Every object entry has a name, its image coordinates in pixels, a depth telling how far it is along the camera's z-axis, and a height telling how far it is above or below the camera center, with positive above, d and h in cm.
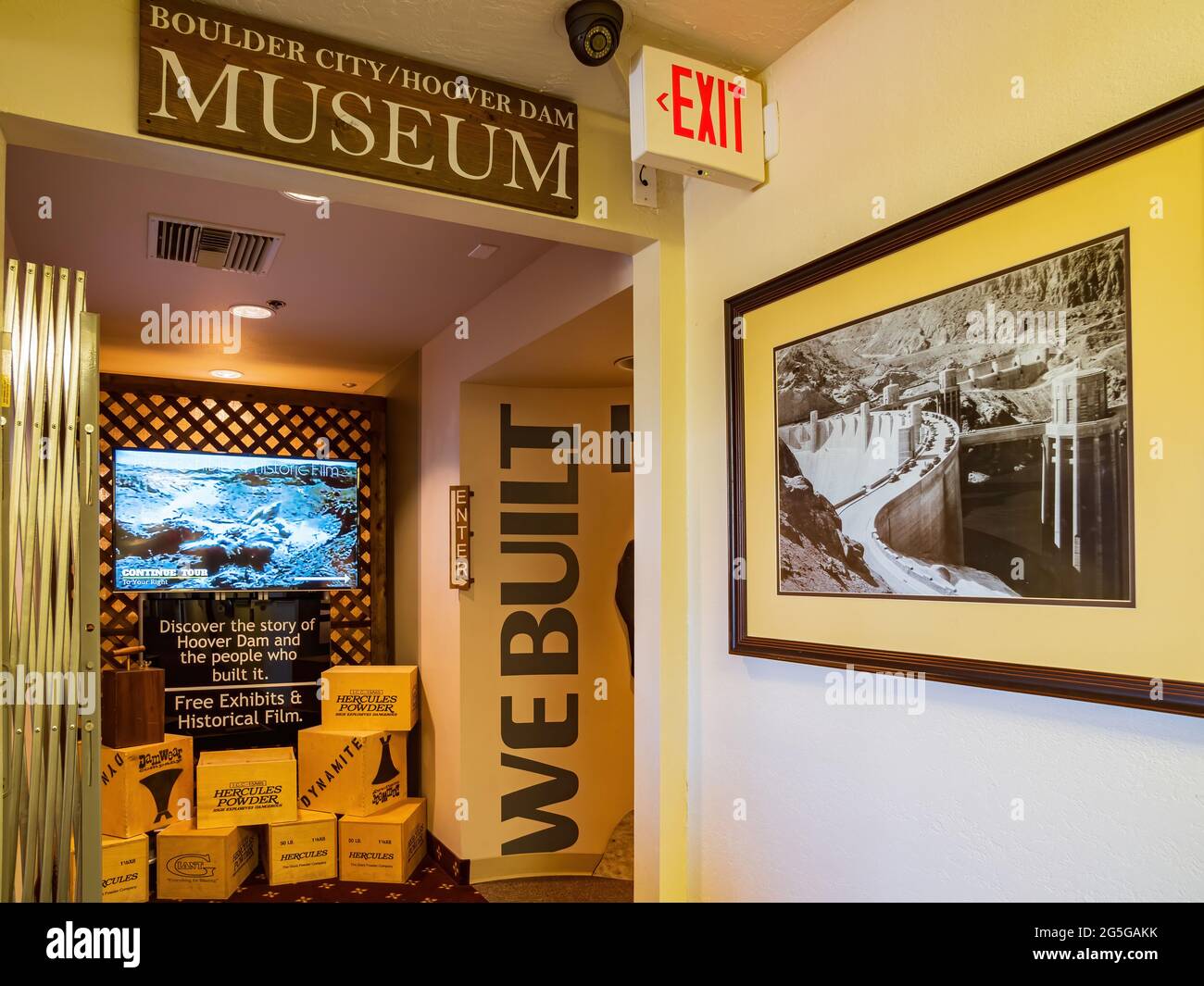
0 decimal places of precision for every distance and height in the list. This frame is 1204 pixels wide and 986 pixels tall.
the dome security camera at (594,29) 157 +87
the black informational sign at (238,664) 432 -78
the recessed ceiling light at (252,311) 366 +85
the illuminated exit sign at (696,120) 164 +76
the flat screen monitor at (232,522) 444 -6
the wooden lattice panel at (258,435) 444 +41
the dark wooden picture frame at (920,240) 105 +27
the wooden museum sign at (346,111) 154 +78
